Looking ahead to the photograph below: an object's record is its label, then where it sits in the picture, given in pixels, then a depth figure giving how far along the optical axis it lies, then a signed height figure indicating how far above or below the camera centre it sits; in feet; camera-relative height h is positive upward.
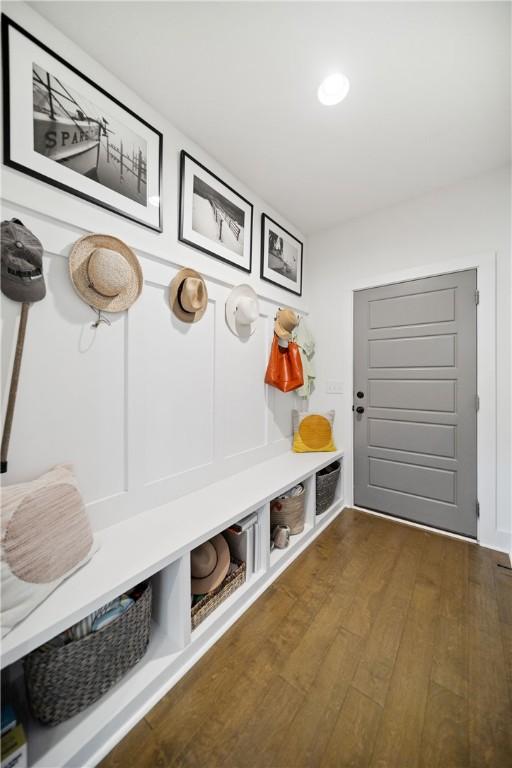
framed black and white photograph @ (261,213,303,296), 7.66 +3.72
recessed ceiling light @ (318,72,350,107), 4.57 +4.86
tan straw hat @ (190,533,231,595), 4.49 -2.90
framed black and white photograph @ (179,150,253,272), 5.57 +3.63
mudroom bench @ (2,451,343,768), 2.82 -2.64
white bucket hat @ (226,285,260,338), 6.47 +1.71
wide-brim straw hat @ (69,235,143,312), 4.01 +1.61
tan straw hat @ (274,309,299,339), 7.75 +1.69
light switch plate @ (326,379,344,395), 8.82 -0.04
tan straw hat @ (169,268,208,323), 5.24 +1.67
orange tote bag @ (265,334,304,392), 7.64 +0.47
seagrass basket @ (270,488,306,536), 6.38 -2.84
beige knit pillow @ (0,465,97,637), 2.68 -1.64
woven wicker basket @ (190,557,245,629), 4.25 -3.34
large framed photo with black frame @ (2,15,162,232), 3.53 +3.57
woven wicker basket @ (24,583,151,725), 2.93 -3.08
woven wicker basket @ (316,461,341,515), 7.39 -2.67
